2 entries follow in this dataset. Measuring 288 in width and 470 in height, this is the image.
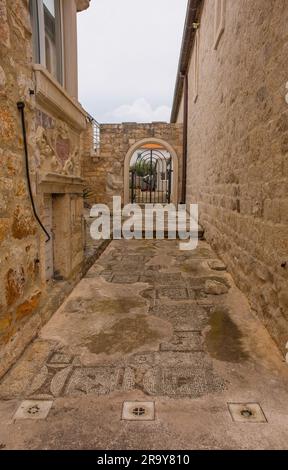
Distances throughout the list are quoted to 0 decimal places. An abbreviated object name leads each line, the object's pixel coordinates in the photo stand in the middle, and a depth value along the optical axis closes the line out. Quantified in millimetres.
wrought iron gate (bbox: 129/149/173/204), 10648
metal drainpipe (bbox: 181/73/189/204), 9203
